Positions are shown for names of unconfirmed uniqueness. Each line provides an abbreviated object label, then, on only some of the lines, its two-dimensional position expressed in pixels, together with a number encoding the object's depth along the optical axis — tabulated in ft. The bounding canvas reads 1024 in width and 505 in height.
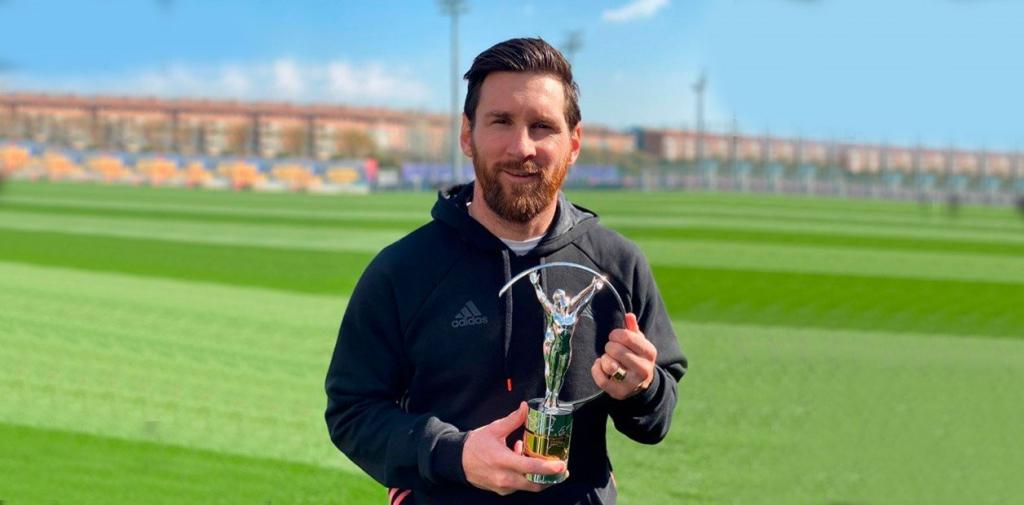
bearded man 8.00
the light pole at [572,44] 190.24
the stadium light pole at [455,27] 174.79
